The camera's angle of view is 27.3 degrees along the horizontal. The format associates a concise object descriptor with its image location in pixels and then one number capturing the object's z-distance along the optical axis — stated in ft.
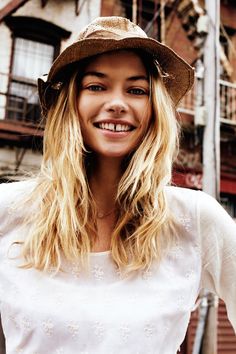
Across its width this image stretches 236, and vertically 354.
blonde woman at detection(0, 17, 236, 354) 5.27
